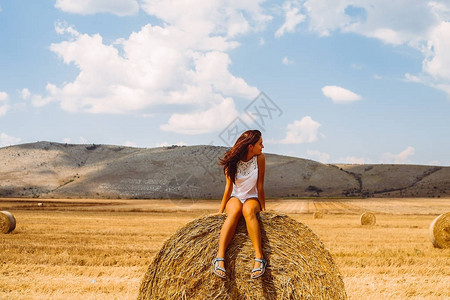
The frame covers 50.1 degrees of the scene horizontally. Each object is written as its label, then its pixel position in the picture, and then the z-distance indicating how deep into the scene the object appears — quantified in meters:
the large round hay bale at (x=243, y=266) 5.79
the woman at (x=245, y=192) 5.75
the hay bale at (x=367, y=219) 23.73
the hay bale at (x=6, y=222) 17.44
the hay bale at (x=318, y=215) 28.61
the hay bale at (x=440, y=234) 15.24
